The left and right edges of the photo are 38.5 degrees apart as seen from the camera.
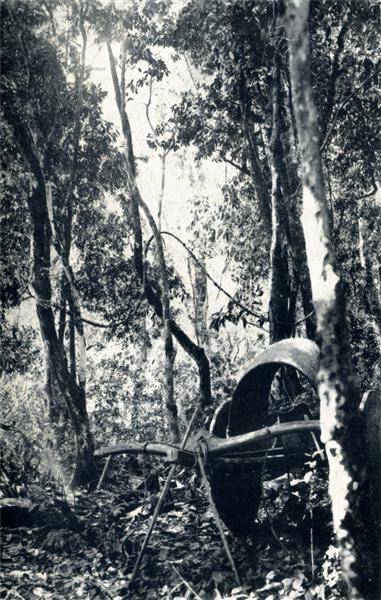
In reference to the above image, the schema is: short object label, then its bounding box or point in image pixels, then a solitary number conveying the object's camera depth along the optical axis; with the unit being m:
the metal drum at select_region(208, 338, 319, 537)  6.89
